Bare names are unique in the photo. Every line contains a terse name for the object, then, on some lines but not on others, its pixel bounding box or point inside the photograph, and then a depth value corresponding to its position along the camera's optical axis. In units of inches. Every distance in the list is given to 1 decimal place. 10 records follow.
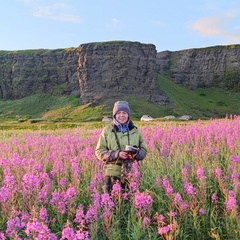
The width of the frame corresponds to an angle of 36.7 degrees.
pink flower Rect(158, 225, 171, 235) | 123.7
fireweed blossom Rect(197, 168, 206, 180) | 181.4
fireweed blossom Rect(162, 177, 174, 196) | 167.2
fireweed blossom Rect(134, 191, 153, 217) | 151.1
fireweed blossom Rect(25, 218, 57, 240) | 116.2
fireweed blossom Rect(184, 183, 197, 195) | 166.6
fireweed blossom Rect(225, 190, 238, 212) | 147.6
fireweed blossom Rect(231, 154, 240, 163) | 227.4
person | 215.9
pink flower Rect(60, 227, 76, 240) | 114.7
